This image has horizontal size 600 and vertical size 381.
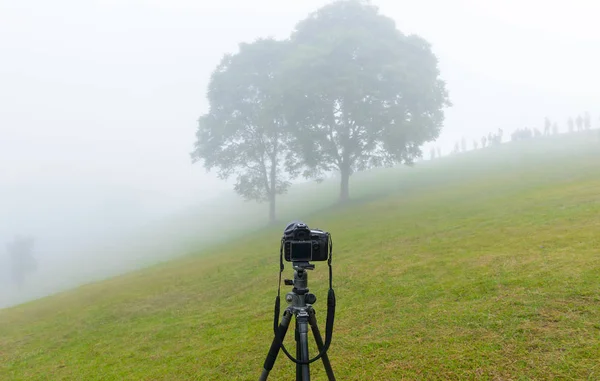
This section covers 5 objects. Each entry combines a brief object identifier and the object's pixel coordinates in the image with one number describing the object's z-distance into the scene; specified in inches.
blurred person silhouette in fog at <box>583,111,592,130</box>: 1852.9
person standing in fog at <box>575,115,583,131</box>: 1879.9
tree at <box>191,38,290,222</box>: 1168.2
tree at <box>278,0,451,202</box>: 995.3
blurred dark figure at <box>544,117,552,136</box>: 1952.5
